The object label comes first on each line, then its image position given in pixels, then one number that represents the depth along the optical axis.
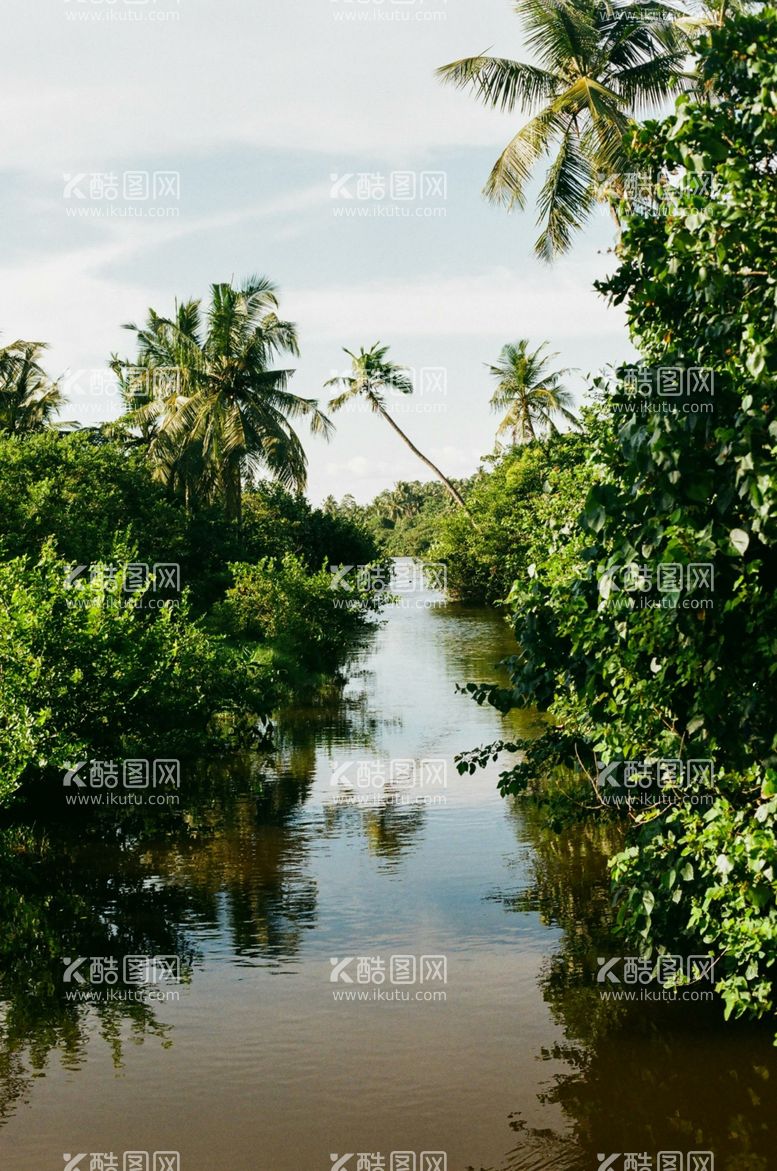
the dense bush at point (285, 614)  22.09
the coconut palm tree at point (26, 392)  34.53
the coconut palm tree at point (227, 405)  30.44
